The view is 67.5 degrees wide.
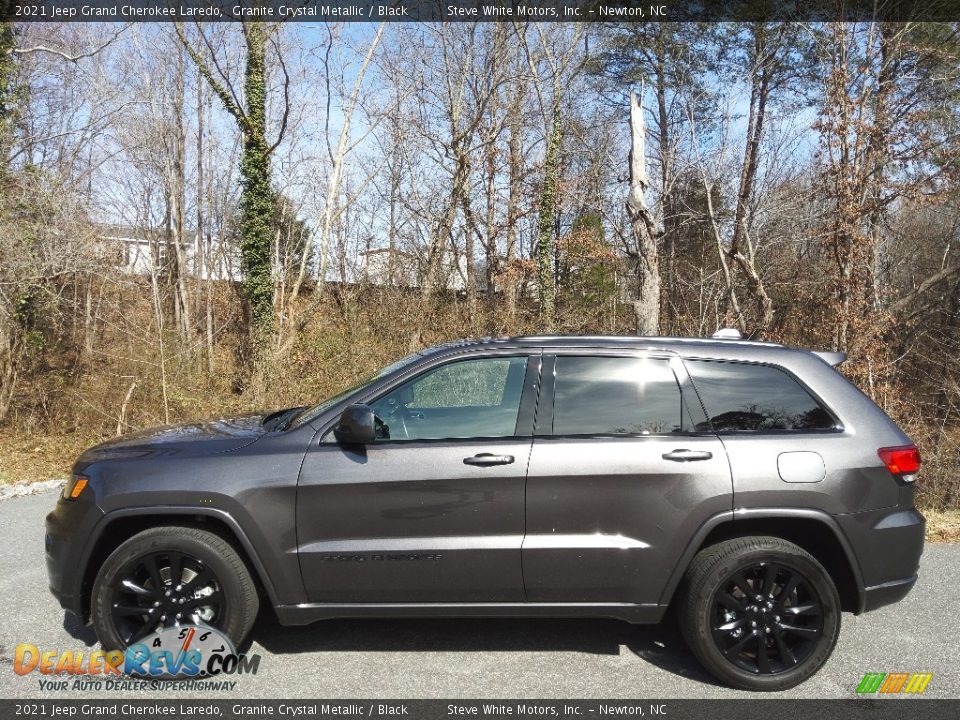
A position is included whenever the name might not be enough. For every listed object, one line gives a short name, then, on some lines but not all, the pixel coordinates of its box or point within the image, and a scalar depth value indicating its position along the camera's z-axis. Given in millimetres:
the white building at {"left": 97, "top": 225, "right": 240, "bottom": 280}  19109
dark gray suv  3594
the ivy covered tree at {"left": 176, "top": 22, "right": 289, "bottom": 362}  17250
